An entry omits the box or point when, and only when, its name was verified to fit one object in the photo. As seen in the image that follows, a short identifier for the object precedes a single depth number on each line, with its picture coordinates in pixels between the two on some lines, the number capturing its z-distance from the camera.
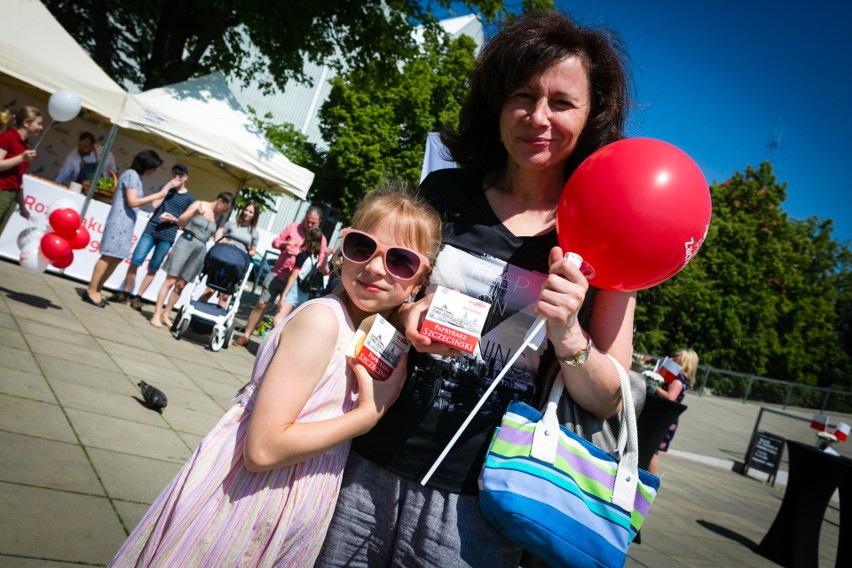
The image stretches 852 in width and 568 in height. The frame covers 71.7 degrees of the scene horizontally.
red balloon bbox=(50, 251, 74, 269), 6.16
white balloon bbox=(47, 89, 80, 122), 7.99
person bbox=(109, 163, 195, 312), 8.26
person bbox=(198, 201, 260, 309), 8.09
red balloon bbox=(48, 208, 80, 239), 6.10
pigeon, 4.41
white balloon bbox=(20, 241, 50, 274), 6.02
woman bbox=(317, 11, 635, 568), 1.44
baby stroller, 7.57
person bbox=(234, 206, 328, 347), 8.59
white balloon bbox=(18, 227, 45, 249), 6.08
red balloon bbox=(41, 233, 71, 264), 6.00
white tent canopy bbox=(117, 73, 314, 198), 9.33
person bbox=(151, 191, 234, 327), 8.01
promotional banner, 8.30
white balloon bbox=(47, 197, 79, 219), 6.25
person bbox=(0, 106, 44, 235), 6.09
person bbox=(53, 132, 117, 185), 9.46
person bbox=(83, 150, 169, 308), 7.67
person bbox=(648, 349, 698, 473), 7.89
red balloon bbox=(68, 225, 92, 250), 6.38
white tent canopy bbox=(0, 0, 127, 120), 8.41
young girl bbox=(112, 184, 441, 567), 1.39
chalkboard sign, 13.28
